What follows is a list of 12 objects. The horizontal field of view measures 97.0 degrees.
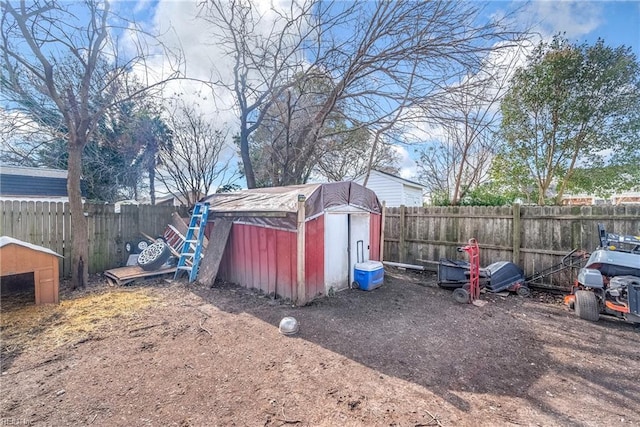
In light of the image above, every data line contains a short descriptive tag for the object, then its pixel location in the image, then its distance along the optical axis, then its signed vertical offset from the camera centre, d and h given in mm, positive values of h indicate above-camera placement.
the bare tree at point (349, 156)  9500 +2542
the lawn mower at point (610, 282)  3730 -939
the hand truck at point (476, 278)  5016 -1204
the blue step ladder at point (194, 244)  6120 -643
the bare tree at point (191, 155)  9969 +2207
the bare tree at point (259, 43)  6777 +4420
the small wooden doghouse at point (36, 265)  3851 -698
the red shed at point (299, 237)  4727 -406
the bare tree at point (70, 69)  4645 +2726
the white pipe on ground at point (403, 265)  7491 -1358
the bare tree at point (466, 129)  6097 +2865
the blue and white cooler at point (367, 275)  5477 -1179
